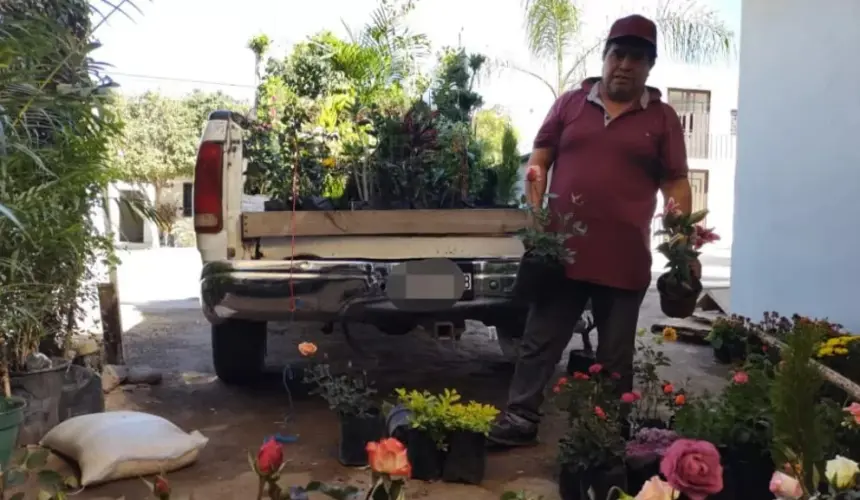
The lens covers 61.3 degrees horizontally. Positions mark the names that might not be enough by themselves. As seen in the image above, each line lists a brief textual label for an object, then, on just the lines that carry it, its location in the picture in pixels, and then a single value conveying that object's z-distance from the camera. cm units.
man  273
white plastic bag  255
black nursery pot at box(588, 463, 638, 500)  224
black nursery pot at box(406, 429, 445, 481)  262
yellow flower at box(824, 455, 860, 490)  102
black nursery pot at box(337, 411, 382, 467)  282
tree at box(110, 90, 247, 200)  2138
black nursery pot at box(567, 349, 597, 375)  434
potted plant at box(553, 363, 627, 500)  227
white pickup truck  314
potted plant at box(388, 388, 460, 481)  258
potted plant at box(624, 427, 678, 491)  233
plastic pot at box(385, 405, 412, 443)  265
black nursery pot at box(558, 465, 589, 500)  234
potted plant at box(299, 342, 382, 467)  282
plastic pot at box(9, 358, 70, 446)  294
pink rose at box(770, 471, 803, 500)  112
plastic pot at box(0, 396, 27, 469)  246
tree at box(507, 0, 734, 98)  956
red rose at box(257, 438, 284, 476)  109
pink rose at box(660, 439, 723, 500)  140
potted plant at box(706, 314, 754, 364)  488
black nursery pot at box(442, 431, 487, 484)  260
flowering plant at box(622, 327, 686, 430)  277
